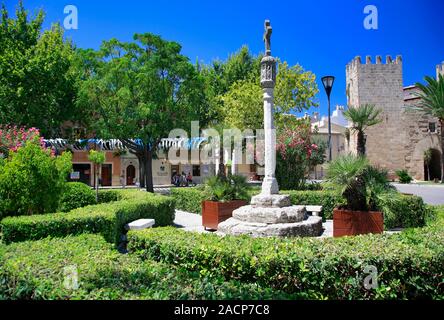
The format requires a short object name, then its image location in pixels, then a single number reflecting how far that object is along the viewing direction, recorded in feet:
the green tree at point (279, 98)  75.61
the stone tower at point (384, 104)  113.29
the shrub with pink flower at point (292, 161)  51.42
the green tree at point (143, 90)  66.54
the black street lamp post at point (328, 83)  47.16
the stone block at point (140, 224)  24.56
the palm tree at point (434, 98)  92.99
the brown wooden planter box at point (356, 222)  25.55
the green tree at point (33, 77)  71.72
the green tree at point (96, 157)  40.59
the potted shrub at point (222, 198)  34.22
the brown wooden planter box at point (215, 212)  33.96
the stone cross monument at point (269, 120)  29.11
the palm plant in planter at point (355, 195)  26.00
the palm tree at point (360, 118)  47.47
